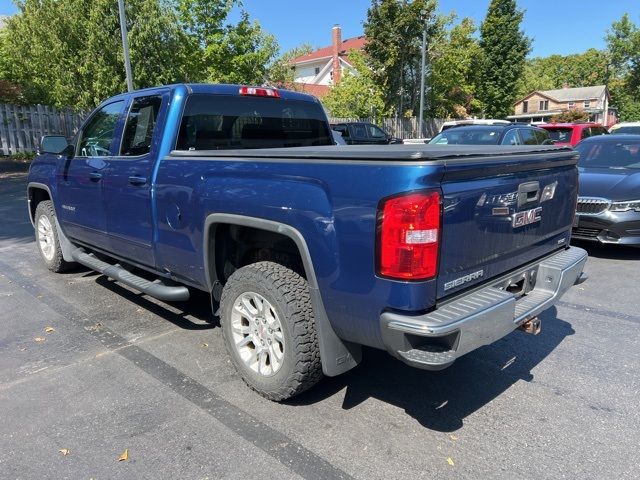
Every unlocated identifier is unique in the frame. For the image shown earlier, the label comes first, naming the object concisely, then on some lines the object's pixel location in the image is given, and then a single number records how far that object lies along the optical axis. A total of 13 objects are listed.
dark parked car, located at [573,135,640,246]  6.55
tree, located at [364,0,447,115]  27.91
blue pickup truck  2.47
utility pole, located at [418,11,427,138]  23.64
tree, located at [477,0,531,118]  38.94
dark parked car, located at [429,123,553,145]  9.77
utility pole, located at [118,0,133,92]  13.68
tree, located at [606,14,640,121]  61.66
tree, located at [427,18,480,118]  32.97
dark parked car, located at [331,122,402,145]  19.19
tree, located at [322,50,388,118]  29.64
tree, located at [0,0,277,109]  17.00
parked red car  12.89
